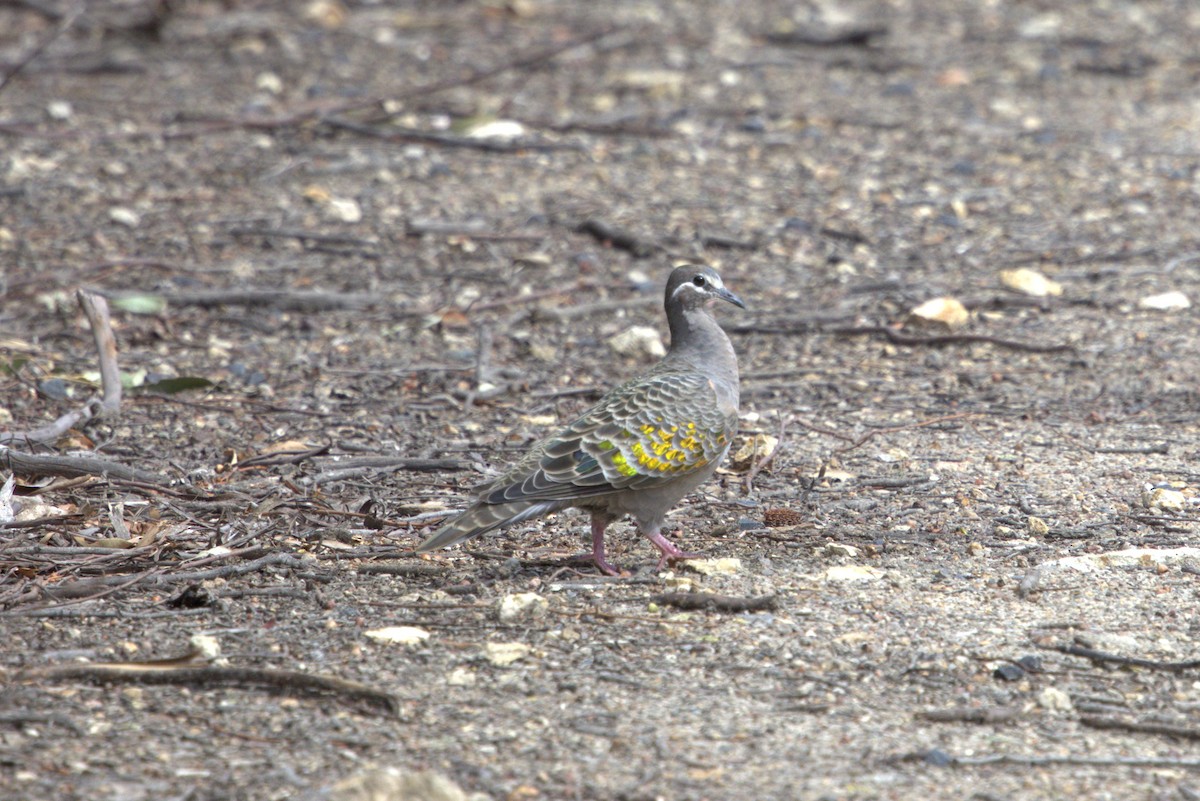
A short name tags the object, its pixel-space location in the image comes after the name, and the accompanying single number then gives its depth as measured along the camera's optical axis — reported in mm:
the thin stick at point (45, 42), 17156
